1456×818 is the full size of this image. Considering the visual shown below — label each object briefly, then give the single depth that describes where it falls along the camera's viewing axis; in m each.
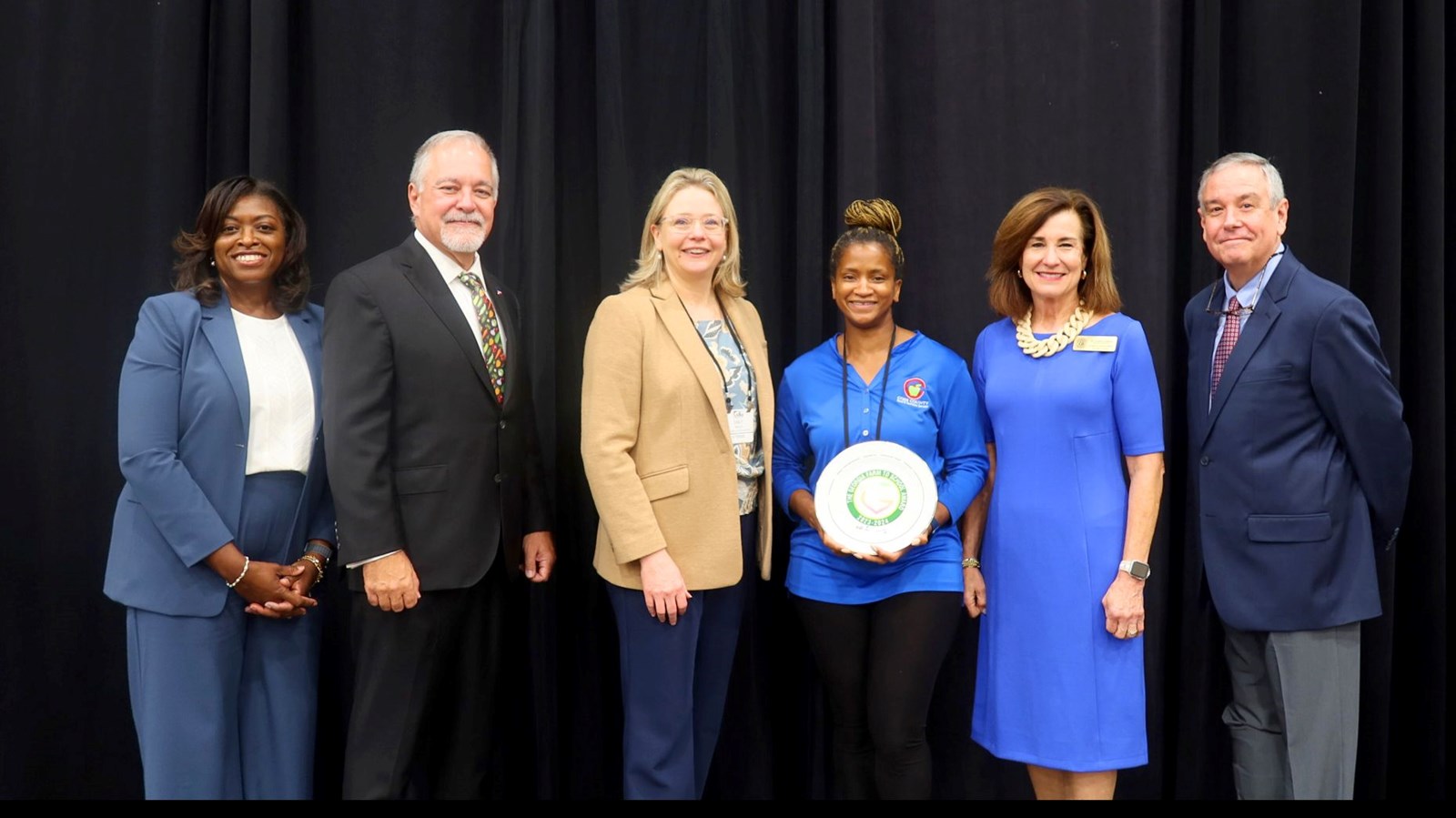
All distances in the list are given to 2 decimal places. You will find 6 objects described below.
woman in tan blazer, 2.29
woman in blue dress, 2.32
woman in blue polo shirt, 2.32
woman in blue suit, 2.25
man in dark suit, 2.16
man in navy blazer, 2.35
